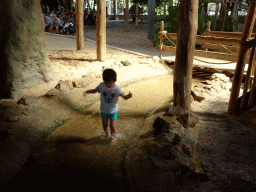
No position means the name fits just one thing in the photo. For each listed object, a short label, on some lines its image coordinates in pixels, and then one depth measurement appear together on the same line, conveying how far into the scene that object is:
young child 2.96
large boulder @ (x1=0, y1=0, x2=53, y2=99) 4.28
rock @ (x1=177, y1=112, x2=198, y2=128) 3.60
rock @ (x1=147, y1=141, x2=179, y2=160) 2.83
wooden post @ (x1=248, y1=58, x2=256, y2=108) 3.69
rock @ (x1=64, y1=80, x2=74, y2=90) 5.14
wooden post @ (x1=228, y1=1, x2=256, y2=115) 3.66
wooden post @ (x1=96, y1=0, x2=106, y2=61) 7.04
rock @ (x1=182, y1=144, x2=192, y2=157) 2.94
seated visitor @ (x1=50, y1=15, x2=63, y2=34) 14.56
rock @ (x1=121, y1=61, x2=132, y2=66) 7.38
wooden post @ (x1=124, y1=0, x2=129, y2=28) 17.30
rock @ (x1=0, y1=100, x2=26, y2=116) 3.75
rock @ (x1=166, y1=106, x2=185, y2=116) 3.81
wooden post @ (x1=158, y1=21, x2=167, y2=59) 8.15
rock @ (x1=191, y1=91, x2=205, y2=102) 5.01
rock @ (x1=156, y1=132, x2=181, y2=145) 3.08
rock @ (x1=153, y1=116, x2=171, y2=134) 3.35
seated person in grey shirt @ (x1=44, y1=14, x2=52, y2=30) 14.83
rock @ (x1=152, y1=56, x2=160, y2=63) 8.26
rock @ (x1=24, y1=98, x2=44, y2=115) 3.91
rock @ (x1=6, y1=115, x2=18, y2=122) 3.62
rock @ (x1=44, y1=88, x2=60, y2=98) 4.50
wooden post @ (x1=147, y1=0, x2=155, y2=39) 13.70
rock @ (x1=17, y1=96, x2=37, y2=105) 4.03
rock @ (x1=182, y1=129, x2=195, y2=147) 3.20
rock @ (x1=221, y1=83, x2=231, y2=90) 5.70
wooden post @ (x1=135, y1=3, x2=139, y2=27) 19.70
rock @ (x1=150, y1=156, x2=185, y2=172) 2.67
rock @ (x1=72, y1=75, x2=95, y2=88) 5.34
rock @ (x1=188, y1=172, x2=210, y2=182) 2.53
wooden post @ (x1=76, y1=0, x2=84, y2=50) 8.14
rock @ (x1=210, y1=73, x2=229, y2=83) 6.24
